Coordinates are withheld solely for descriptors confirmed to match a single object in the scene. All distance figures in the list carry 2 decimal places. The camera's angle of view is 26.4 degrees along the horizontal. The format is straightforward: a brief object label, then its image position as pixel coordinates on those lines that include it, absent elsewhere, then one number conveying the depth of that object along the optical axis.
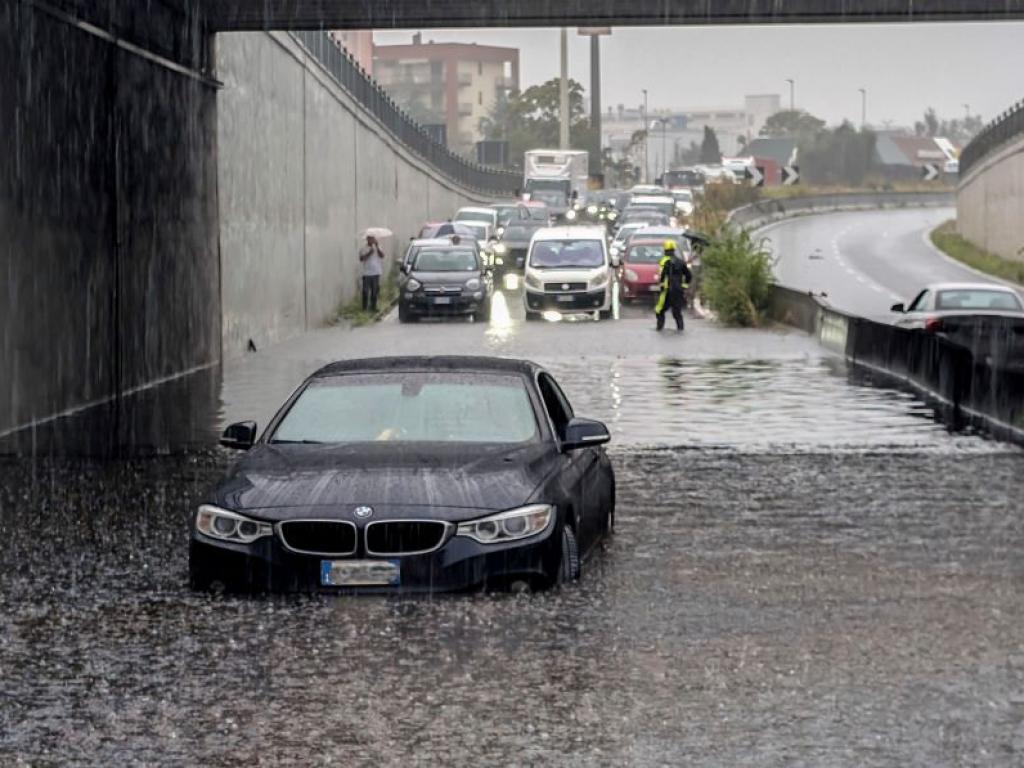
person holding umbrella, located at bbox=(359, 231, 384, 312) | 47.09
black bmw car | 10.60
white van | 45.75
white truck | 91.94
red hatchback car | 48.97
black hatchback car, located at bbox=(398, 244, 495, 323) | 45.22
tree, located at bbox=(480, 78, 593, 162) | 165.88
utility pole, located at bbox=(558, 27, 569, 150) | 121.93
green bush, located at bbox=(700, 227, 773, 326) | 43.03
